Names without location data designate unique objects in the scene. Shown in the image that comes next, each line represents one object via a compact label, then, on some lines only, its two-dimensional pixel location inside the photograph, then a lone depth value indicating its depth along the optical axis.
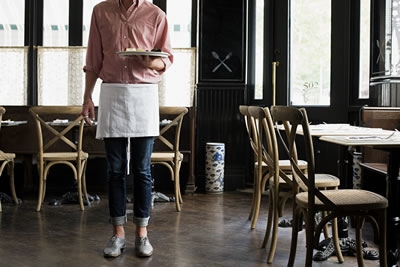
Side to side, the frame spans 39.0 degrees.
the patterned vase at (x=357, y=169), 4.28
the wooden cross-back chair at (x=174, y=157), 4.69
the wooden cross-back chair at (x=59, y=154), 4.59
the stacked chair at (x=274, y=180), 3.06
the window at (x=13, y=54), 6.00
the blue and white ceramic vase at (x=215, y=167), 5.79
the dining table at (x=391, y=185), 2.64
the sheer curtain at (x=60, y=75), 6.01
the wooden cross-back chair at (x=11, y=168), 4.86
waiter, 3.00
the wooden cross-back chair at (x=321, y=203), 2.43
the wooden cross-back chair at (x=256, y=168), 3.84
